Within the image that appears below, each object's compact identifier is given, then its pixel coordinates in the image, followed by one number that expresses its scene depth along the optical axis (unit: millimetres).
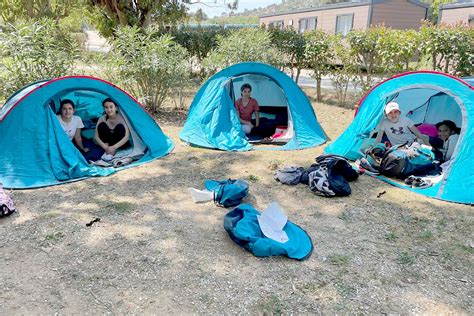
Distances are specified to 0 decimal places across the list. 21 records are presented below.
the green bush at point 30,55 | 6273
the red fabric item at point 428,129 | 5791
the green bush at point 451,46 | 7293
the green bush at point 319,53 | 9070
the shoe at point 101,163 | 5141
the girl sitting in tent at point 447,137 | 5188
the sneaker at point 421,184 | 4578
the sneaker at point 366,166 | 5059
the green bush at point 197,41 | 12008
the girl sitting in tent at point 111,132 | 5402
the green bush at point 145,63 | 7344
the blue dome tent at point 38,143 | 4488
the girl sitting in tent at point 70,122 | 5047
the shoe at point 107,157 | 5270
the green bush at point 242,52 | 8672
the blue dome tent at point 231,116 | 6039
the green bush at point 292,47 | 9742
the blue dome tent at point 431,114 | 4305
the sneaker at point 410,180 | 4692
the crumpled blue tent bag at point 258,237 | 3201
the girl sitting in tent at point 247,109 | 6684
